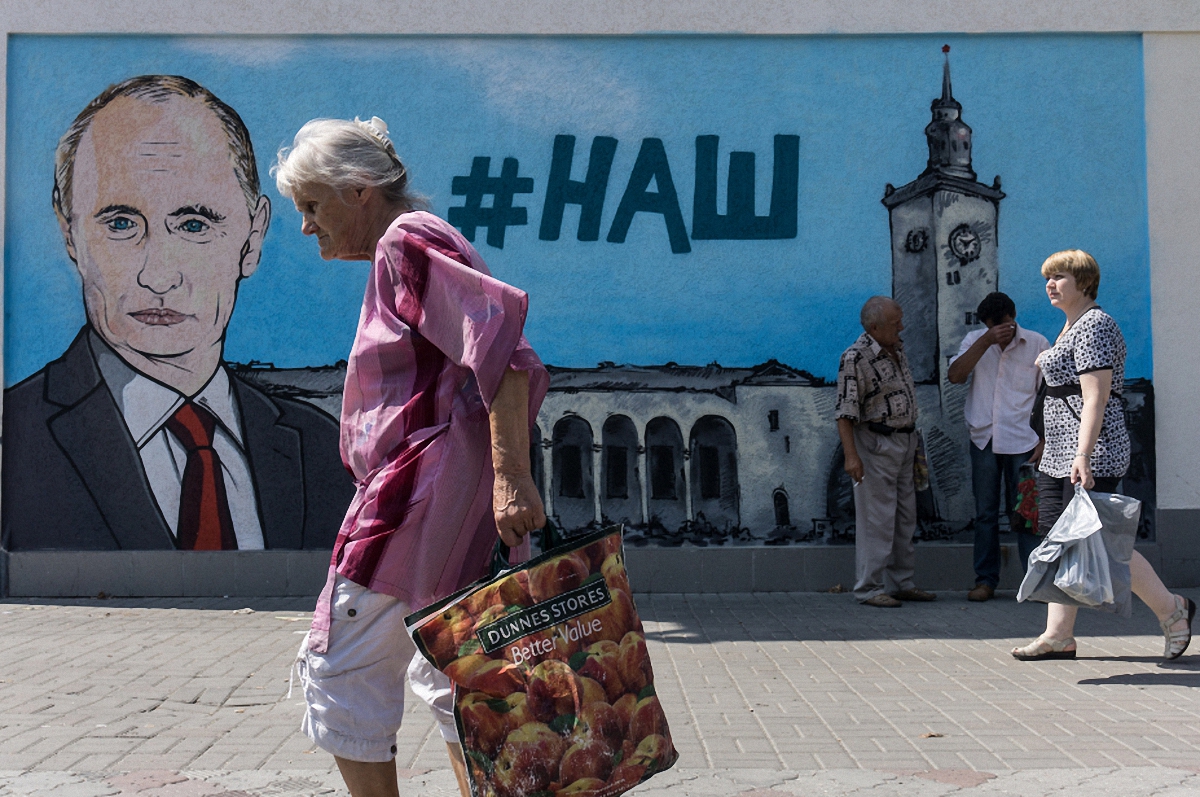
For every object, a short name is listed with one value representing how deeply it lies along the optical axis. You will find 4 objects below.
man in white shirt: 7.51
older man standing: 7.31
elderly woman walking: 2.54
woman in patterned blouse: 5.34
